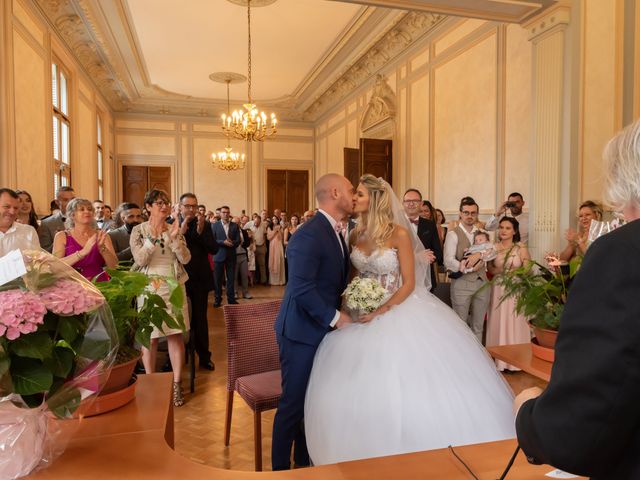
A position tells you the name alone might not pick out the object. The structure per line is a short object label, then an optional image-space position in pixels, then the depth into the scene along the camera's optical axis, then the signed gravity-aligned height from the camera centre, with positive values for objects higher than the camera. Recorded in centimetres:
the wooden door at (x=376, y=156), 915 +118
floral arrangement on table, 114 -33
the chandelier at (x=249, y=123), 933 +184
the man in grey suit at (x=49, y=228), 483 -9
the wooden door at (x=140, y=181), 1430 +112
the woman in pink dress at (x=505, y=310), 456 -86
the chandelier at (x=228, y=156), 1177 +169
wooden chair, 294 -81
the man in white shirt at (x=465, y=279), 472 -57
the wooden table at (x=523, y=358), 196 -60
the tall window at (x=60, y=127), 822 +163
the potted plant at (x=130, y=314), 168 -33
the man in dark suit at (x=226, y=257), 843 -65
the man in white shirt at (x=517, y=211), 572 +10
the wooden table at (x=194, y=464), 125 -65
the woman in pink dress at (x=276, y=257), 1134 -87
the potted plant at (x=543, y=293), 203 -31
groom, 254 -49
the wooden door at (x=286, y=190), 1517 +91
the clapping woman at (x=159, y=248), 368 -22
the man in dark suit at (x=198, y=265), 443 -41
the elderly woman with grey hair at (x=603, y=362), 68 -20
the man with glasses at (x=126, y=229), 467 -9
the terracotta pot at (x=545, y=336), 203 -49
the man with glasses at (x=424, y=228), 495 -8
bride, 214 -76
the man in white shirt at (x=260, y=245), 1112 -59
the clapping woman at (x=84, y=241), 361 -16
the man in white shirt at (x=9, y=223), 360 -3
